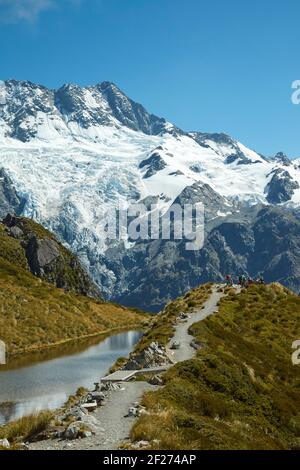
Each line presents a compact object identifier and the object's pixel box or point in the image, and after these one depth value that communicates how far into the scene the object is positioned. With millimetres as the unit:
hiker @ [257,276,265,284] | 105356
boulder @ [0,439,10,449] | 27038
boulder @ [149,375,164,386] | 38069
